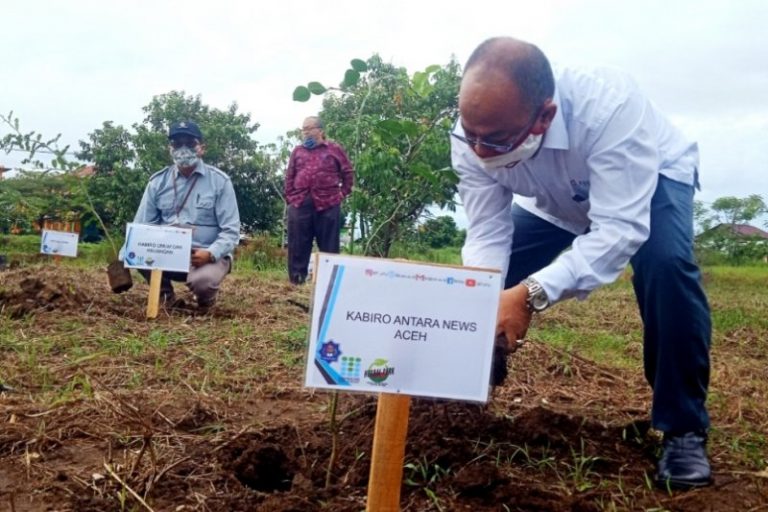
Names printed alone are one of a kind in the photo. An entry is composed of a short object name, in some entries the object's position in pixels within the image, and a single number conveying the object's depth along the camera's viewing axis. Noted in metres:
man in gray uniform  5.40
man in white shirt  1.93
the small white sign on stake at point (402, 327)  1.57
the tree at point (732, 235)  10.98
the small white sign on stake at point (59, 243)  8.09
